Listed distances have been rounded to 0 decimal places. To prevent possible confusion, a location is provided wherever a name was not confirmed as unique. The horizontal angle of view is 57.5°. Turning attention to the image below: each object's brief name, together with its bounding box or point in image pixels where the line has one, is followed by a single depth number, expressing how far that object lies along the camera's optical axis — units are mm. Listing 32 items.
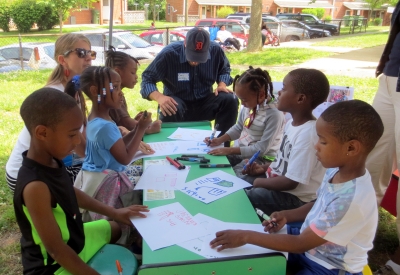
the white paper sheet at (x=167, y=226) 1617
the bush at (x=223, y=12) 34781
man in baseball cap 3939
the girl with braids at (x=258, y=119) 2803
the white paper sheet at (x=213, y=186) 2006
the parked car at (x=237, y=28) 16250
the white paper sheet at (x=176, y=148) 2631
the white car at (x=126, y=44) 10297
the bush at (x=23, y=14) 24141
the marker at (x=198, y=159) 2475
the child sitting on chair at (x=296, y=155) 2086
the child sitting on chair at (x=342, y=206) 1508
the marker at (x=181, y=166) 2359
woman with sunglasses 2666
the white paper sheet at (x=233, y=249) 1529
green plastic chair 1737
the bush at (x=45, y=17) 24695
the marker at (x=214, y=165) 2396
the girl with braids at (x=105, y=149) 2311
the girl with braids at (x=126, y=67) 3027
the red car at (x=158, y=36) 12711
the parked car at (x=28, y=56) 9805
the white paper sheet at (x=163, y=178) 2123
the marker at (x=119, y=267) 1662
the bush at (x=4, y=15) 23953
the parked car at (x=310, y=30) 19875
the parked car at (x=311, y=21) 22075
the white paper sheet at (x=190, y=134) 2977
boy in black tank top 1571
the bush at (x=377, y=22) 37156
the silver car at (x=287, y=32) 18367
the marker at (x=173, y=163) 2369
